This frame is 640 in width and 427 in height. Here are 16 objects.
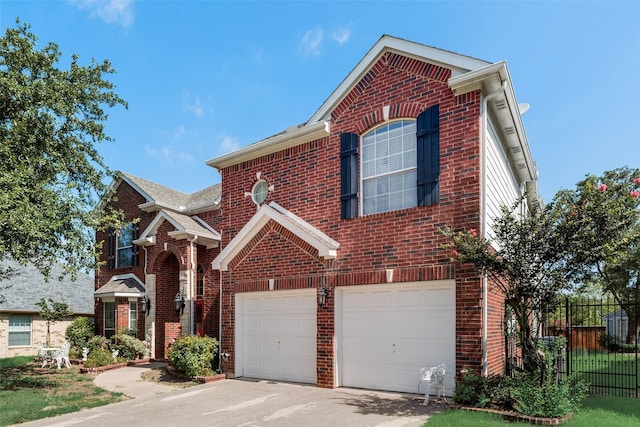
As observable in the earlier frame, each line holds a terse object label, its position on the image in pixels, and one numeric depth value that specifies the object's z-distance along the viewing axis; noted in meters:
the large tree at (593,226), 8.05
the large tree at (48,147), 11.50
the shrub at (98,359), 15.46
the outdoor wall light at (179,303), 16.33
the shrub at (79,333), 18.87
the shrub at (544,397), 7.40
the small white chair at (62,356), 16.44
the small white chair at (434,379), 8.73
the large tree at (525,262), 8.20
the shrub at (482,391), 8.09
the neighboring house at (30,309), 23.25
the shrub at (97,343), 17.60
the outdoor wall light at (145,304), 18.25
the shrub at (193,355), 12.27
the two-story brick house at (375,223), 9.46
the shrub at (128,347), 17.16
